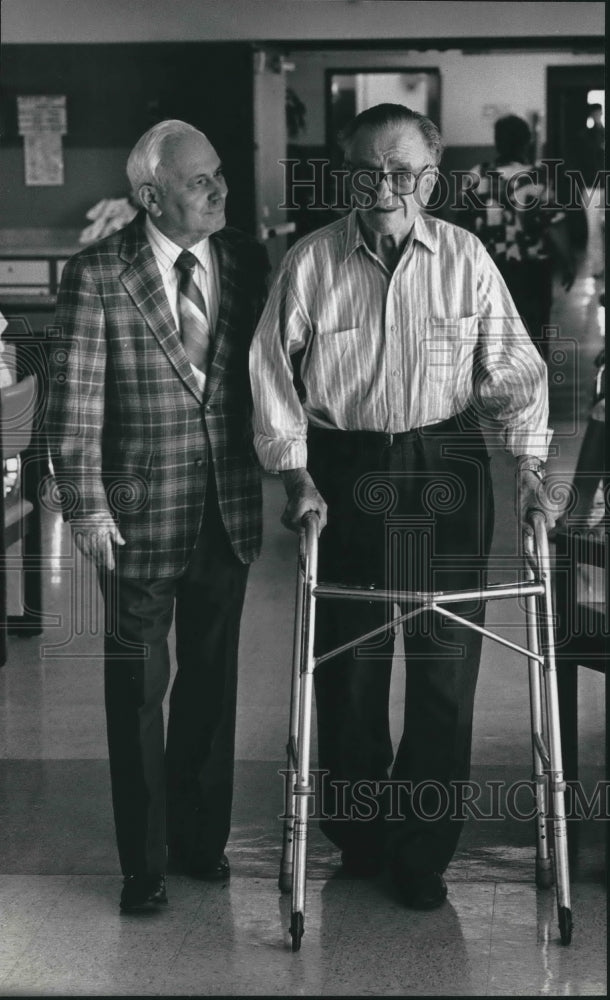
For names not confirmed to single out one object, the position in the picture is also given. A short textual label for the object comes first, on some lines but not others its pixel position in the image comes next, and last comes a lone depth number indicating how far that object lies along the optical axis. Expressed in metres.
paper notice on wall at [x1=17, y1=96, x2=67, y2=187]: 8.28
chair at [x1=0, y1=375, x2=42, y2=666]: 4.42
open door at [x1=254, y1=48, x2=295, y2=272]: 8.04
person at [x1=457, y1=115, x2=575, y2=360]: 8.69
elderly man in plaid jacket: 2.60
